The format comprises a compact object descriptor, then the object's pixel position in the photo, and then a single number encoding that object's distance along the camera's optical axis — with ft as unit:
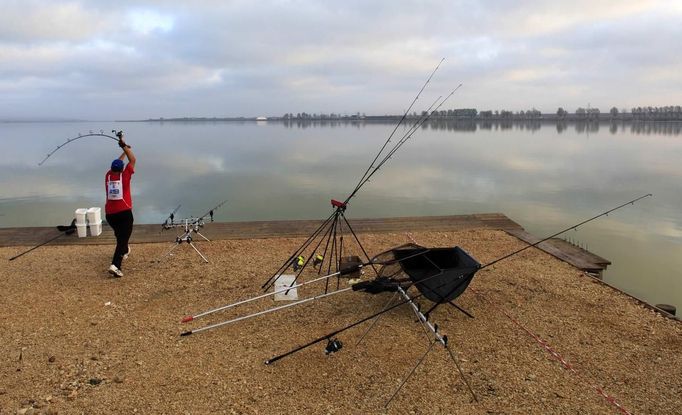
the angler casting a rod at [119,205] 20.93
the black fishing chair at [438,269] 16.21
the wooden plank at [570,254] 23.98
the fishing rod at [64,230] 27.77
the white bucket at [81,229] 28.35
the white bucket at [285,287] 19.08
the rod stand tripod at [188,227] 23.85
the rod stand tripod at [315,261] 18.85
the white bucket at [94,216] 28.78
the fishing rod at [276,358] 13.65
